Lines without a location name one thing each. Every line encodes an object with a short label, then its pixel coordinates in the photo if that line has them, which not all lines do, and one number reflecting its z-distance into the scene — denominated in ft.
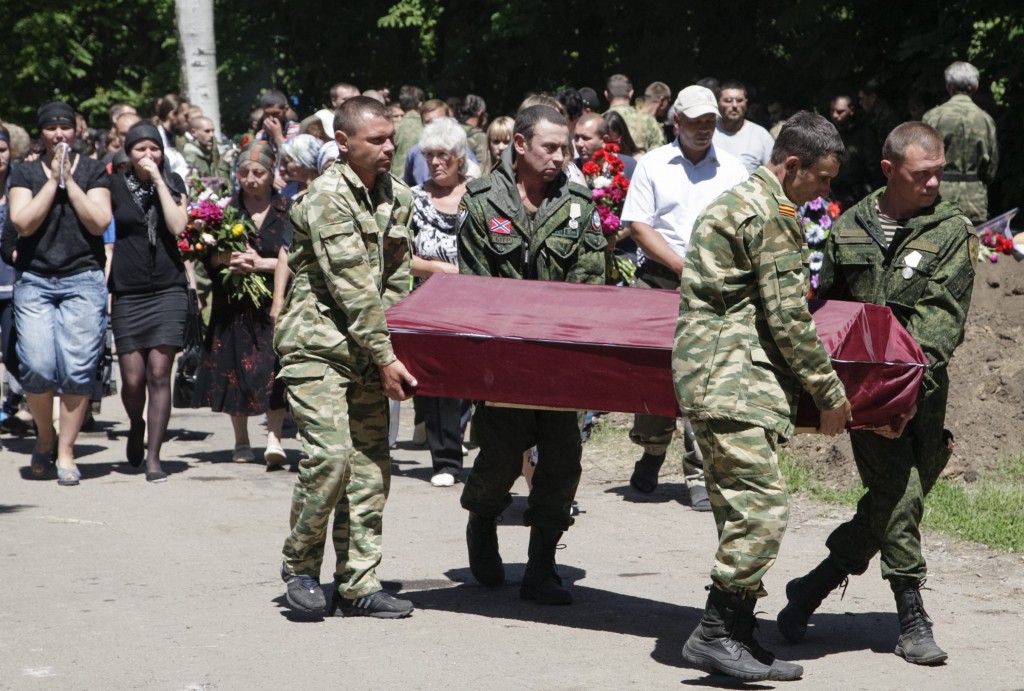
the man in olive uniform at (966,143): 75.24
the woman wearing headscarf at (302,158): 65.63
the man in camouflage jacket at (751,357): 33.37
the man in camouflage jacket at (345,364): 38.00
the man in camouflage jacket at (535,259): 41.45
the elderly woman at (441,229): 56.67
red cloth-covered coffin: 34.55
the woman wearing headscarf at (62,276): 59.34
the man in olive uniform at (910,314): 36.24
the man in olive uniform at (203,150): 101.62
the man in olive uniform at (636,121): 84.40
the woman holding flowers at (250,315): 63.47
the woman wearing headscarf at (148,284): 60.50
